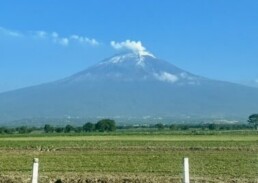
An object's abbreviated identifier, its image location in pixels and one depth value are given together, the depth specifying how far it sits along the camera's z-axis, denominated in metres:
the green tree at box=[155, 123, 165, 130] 115.88
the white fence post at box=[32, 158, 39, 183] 12.11
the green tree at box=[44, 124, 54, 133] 103.50
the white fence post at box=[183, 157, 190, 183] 11.95
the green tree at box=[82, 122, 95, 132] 107.93
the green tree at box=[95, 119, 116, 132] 106.44
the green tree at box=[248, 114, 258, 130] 144.27
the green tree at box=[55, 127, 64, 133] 104.28
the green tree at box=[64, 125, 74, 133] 102.16
